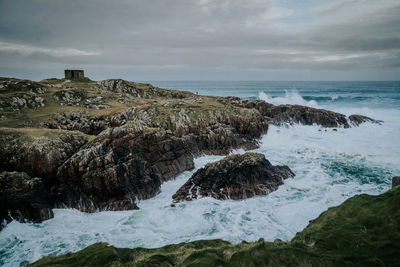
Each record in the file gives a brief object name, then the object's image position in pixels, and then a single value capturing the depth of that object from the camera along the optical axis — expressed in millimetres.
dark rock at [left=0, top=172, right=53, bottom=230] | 19844
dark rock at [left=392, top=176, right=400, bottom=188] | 20531
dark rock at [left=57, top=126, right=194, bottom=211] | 23375
